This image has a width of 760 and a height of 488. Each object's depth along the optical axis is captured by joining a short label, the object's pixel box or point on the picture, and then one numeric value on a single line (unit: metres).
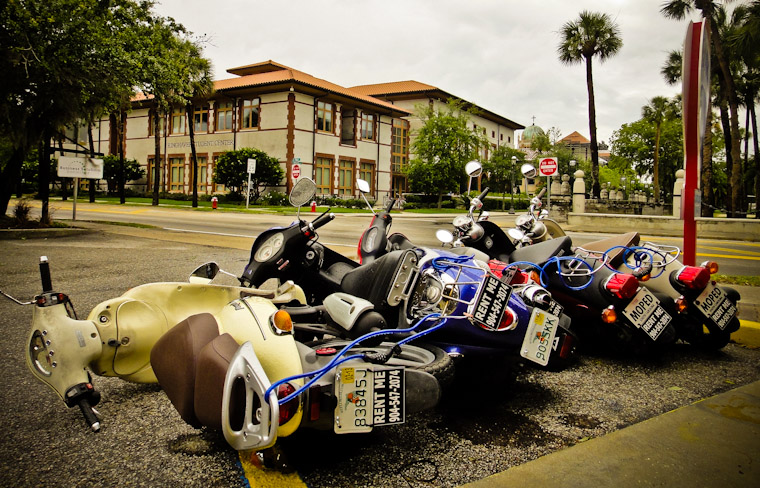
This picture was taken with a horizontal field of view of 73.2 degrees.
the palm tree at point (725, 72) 23.48
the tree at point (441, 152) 39.19
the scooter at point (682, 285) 3.57
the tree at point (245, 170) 32.94
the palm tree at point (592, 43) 31.94
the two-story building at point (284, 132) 34.97
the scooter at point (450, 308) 2.62
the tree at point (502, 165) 53.28
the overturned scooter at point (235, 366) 1.90
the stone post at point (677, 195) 21.77
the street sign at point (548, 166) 18.59
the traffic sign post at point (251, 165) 28.16
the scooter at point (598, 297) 3.39
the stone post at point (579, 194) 25.34
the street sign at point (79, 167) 15.48
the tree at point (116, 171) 40.12
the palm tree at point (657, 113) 48.97
